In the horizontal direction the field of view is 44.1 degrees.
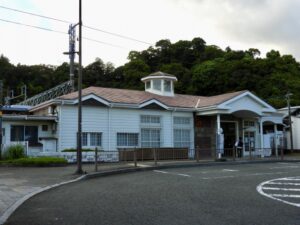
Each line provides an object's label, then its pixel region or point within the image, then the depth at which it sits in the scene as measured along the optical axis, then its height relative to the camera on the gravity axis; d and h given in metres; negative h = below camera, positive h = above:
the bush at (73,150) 23.27 -0.39
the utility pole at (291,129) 37.00 +1.22
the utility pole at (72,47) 30.28 +8.58
